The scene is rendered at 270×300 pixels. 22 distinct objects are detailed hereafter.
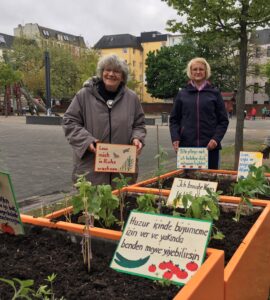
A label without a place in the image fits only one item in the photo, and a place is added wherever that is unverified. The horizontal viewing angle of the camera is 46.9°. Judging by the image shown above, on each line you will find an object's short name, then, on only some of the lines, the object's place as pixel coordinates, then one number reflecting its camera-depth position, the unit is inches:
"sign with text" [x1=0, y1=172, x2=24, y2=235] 55.4
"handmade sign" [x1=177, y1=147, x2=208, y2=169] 114.4
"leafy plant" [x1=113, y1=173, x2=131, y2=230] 72.0
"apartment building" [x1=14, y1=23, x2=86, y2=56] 1529.4
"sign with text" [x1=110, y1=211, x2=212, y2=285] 46.5
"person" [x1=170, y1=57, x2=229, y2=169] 118.9
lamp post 711.1
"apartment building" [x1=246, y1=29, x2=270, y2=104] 1540.7
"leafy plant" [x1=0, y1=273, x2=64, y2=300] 38.8
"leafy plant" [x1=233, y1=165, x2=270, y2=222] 74.7
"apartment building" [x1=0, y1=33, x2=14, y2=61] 2311.1
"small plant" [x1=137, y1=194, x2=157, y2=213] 63.6
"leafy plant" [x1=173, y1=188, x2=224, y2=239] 55.6
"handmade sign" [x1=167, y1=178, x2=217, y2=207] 81.6
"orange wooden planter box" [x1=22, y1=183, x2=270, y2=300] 41.3
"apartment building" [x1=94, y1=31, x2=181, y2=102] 2256.4
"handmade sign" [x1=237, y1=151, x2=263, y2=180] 104.0
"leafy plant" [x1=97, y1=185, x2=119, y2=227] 63.5
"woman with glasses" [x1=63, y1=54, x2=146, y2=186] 91.0
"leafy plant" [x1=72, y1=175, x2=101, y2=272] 53.6
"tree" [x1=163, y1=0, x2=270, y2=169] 208.3
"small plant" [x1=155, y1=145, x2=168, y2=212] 84.2
